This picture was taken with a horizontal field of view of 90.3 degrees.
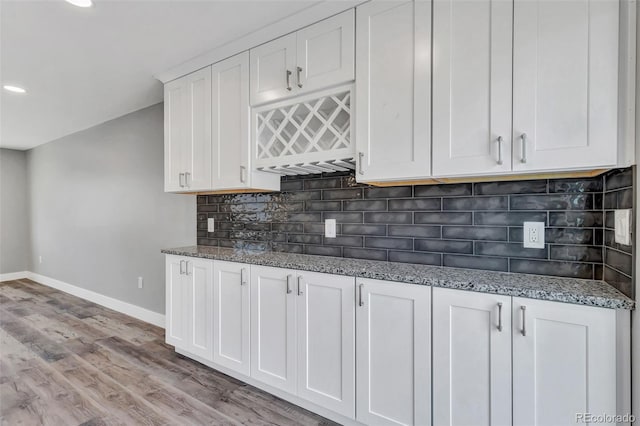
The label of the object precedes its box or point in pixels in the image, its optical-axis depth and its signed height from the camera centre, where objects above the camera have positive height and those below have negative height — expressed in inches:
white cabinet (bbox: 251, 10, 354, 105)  70.1 +35.6
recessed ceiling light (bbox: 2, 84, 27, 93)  116.2 +44.9
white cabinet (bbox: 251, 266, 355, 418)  68.1 -29.3
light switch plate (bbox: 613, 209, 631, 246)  46.6 -2.8
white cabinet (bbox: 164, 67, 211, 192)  97.2 +24.5
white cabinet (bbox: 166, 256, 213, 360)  93.7 -29.5
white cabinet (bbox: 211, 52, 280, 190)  87.6 +22.7
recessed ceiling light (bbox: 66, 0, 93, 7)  68.4 +44.8
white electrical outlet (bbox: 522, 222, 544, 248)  61.4 -5.1
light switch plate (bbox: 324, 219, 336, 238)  87.2 -5.3
